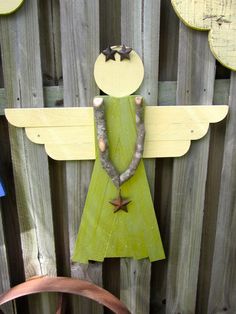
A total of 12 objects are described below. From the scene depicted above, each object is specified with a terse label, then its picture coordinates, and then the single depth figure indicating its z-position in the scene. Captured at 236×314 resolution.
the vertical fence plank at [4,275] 1.22
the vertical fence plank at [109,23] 1.07
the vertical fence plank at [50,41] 1.05
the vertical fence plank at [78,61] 1.01
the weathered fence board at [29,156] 1.02
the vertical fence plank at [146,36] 1.02
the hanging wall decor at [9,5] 0.97
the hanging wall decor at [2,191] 1.10
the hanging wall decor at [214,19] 1.00
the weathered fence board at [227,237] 1.20
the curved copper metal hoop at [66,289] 1.12
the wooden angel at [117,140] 1.05
